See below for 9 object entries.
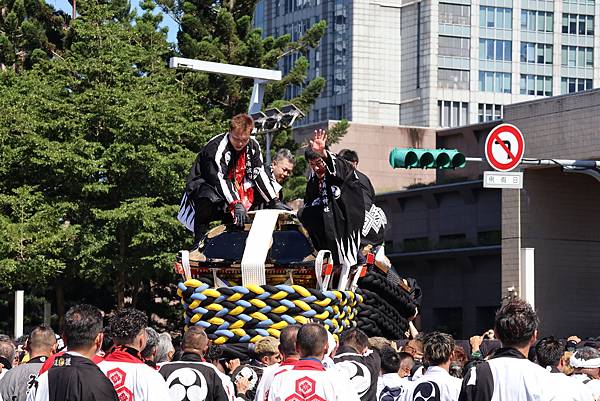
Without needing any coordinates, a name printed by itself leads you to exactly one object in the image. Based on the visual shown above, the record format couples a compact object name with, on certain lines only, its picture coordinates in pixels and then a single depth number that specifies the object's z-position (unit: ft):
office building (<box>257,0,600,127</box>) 390.42
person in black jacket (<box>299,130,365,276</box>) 42.80
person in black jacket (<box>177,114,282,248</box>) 43.24
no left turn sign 81.51
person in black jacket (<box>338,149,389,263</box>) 46.26
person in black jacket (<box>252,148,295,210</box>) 44.78
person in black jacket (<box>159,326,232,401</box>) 33.47
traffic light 82.07
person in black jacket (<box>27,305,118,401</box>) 27.40
